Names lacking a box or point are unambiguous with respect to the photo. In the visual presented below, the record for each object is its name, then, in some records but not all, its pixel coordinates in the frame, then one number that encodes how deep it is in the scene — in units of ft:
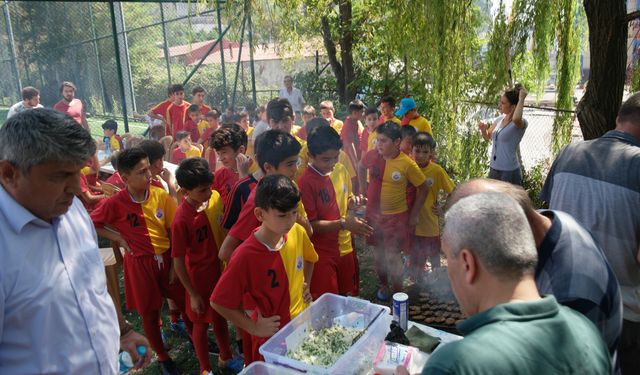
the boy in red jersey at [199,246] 11.05
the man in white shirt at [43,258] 5.55
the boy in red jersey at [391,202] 15.48
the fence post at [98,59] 48.19
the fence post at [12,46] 49.83
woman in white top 19.30
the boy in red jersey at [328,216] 11.68
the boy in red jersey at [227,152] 13.44
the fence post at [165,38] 42.85
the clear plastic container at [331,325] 7.14
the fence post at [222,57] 36.58
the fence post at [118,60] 29.25
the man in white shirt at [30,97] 26.23
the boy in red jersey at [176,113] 27.50
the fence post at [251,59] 35.99
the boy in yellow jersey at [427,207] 16.25
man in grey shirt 8.20
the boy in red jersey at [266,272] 8.54
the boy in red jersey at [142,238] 11.90
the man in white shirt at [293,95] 36.22
